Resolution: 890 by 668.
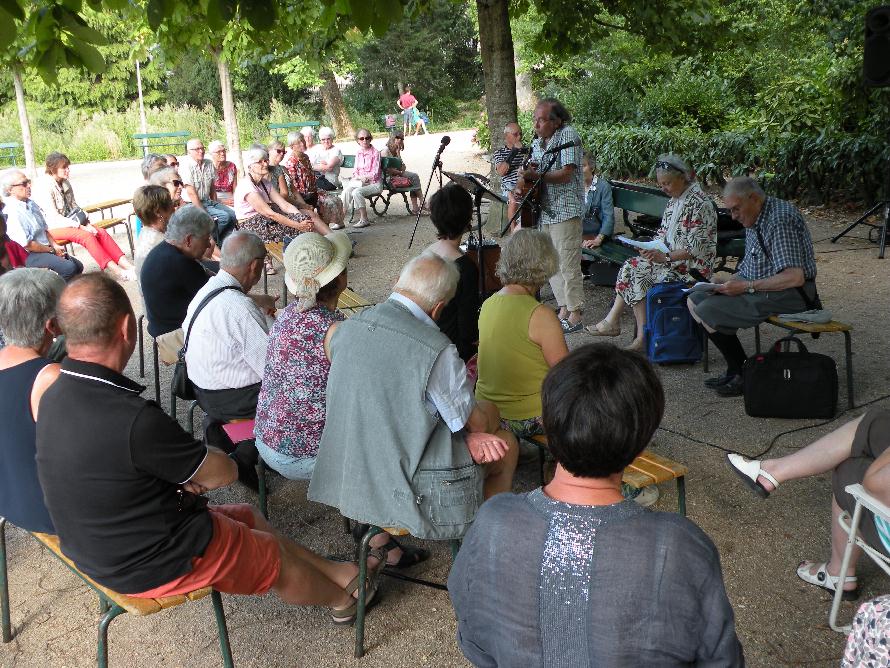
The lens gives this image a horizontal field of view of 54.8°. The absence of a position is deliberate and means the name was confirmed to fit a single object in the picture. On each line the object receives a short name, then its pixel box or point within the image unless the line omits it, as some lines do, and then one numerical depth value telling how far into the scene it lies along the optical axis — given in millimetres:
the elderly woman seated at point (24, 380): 2865
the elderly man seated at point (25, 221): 7551
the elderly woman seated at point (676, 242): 5715
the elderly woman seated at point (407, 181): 12661
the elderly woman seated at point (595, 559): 1607
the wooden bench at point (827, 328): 4719
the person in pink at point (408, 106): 27419
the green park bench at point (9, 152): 22408
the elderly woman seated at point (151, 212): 5785
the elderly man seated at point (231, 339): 3947
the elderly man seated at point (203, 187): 9445
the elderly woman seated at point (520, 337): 3600
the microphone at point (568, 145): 6429
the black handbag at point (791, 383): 4613
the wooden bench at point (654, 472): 3049
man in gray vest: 2820
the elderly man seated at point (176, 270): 4848
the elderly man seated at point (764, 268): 4855
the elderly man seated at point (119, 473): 2420
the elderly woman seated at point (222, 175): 10250
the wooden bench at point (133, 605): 2615
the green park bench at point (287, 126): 22209
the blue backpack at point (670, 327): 5609
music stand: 5826
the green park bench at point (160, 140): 22625
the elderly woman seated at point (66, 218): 8938
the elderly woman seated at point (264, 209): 8523
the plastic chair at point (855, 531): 2539
